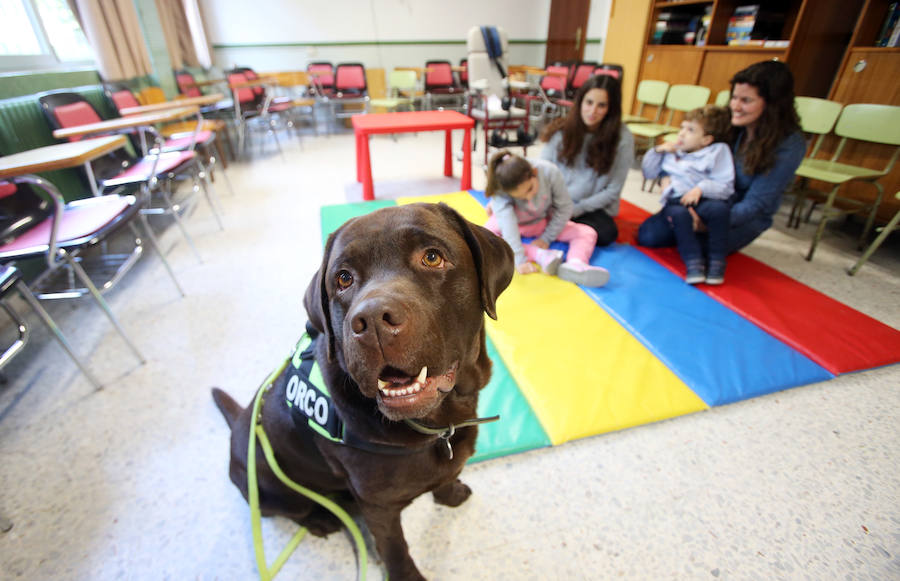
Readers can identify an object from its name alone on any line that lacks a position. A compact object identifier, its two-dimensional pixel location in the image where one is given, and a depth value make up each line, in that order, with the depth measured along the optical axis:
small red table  3.99
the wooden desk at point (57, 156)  1.63
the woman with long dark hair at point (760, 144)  2.44
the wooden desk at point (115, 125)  2.35
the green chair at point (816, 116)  3.26
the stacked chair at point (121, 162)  2.89
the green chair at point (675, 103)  4.61
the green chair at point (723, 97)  4.31
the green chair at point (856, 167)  2.86
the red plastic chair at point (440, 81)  7.87
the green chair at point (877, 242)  2.44
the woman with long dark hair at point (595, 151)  2.83
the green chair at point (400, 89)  7.13
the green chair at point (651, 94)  5.19
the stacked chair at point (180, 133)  3.76
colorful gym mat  1.69
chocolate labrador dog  0.77
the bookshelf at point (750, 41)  3.71
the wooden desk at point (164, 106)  3.41
